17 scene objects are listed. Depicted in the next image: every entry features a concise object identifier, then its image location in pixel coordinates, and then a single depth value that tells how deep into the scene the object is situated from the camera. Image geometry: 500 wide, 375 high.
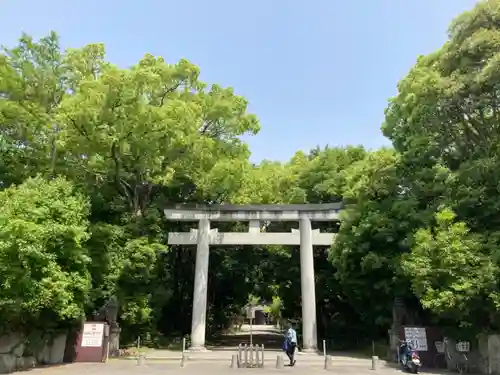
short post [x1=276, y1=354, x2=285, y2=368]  14.26
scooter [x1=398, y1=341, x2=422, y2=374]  13.85
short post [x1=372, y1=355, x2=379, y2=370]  14.61
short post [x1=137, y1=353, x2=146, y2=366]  15.02
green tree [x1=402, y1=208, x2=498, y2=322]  13.40
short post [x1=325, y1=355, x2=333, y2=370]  14.77
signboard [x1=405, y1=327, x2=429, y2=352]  15.51
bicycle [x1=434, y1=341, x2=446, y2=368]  15.58
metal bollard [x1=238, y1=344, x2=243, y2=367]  14.57
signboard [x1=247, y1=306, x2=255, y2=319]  19.42
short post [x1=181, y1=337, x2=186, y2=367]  14.96
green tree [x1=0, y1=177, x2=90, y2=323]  12.02
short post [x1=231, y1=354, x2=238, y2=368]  14.39
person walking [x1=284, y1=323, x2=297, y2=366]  15.09
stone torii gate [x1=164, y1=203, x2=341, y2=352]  21.66
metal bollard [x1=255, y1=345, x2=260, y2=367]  14.25
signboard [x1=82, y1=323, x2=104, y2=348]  15.73
